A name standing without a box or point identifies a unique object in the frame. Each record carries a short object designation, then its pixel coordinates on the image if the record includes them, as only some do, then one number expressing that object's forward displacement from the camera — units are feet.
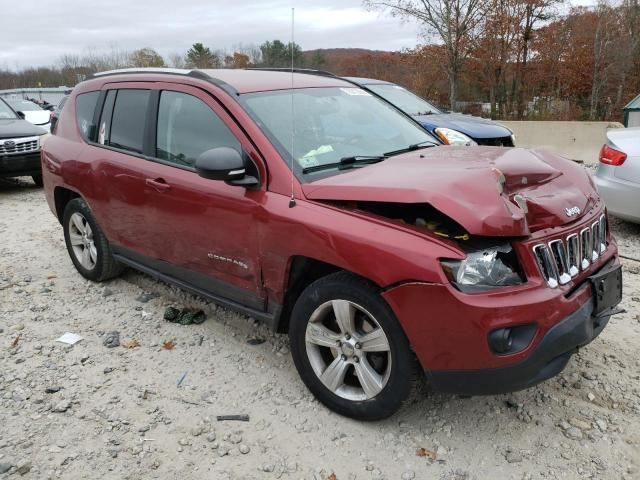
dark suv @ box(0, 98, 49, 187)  29.71
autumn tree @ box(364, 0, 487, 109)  66.08
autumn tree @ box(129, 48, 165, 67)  192.77
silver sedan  18.06
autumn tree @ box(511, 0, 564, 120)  83.82
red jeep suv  7.81
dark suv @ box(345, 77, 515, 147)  24.79
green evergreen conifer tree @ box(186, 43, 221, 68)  175.34
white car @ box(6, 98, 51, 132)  49.06
